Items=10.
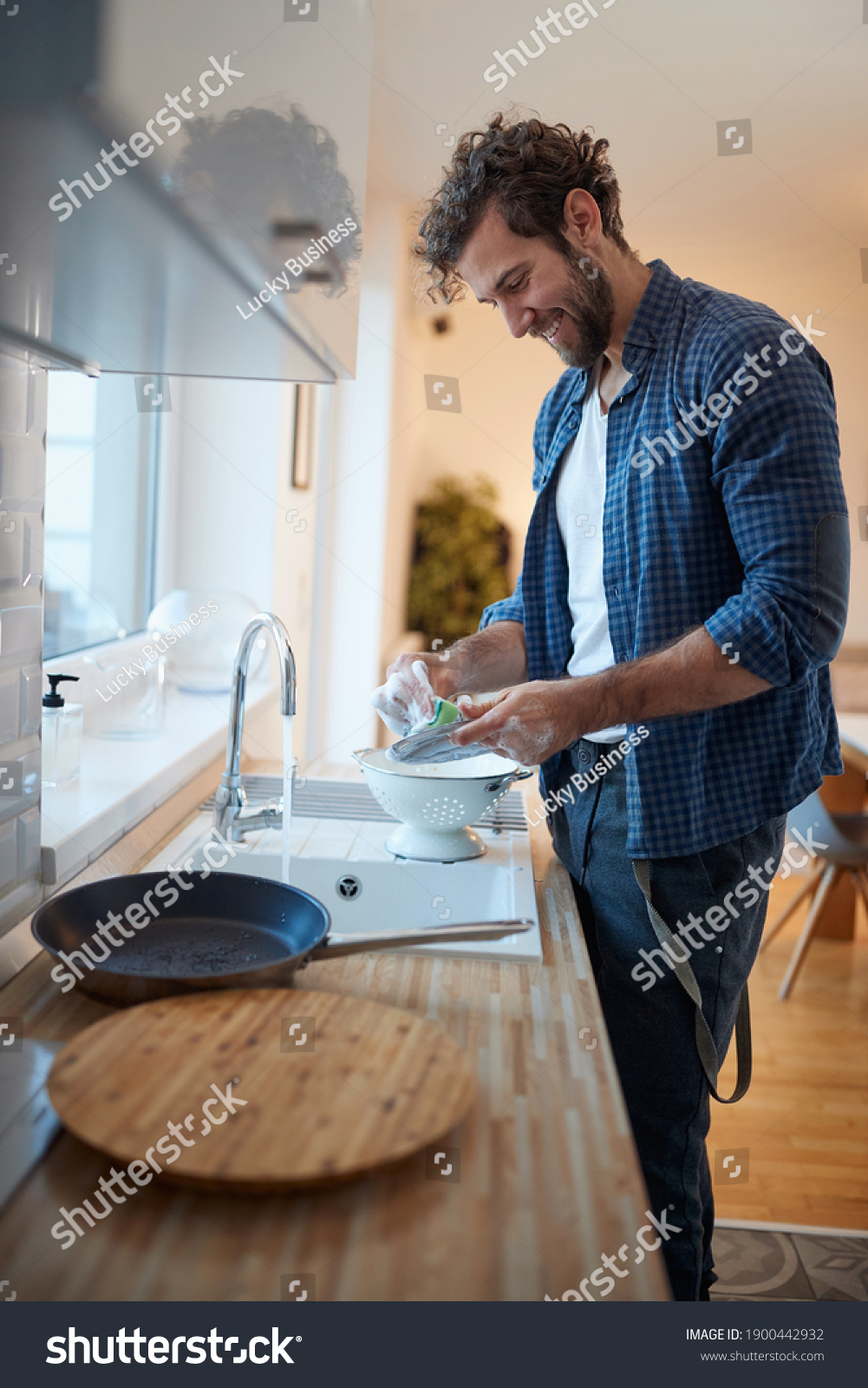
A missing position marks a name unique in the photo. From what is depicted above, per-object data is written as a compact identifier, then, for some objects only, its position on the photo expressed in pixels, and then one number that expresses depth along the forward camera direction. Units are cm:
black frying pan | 79
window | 196
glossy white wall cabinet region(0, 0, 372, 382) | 49
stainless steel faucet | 126
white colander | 126
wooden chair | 281
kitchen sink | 125
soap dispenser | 126
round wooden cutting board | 58
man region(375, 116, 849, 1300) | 102
